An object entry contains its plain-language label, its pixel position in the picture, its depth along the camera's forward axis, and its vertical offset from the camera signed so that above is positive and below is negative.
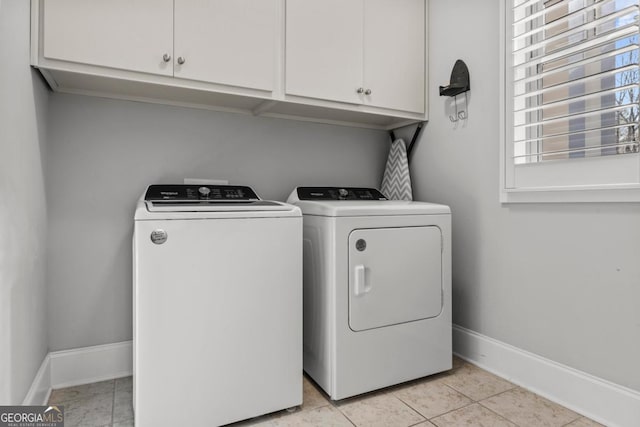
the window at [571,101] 1.41 +0.44
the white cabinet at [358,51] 1.90 +0.84
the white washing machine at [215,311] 1.34 -0.37
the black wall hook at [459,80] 2.04 +0.69
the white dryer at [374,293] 1.64 -0.37
